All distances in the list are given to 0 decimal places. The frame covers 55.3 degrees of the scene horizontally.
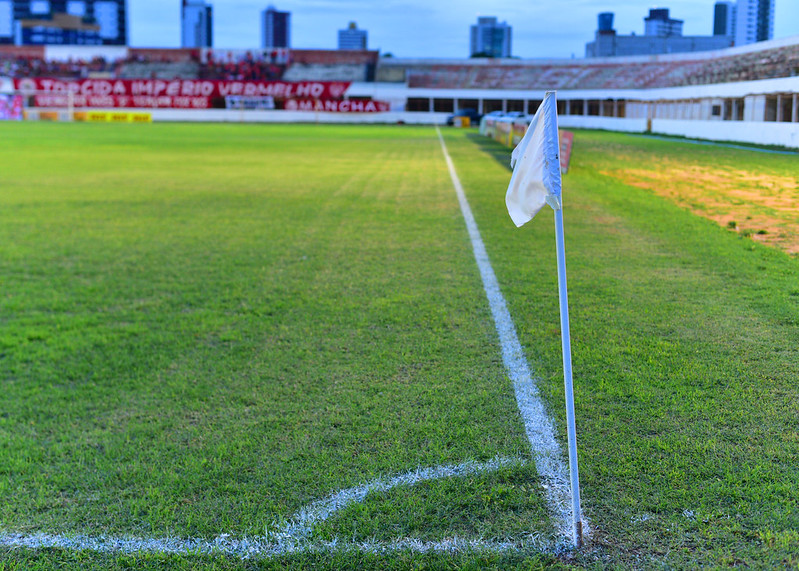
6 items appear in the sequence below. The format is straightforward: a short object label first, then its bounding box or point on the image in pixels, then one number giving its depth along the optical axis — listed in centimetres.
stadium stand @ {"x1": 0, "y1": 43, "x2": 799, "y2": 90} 8569
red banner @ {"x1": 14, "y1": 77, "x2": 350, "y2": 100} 7956
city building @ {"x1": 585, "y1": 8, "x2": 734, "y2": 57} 16762
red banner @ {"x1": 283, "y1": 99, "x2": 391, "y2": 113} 7650
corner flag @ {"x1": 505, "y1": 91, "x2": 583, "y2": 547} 297
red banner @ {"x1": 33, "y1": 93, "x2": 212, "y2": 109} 7606
